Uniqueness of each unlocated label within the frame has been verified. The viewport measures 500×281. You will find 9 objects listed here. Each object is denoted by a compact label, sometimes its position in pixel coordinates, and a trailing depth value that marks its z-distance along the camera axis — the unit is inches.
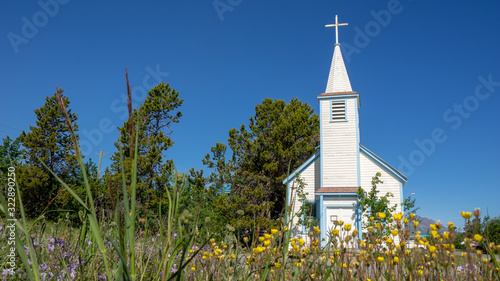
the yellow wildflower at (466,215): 52.9
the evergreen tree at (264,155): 635.5
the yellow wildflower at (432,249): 54.7
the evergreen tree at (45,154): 694.5
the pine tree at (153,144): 657.0
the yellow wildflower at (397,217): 59.3
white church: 515.2
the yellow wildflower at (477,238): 49.0
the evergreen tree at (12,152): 792.3
